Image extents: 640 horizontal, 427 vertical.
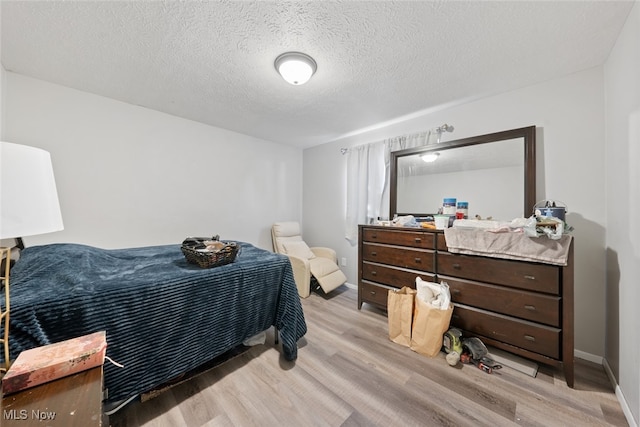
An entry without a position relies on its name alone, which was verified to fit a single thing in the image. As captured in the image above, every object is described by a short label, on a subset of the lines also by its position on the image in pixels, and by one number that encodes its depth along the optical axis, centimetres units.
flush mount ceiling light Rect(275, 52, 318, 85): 167
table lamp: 77
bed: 104
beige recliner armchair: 301
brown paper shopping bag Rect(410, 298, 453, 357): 182
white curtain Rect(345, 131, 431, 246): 299
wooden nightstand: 56
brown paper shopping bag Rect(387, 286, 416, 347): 199
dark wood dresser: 157
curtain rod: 251
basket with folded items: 158
